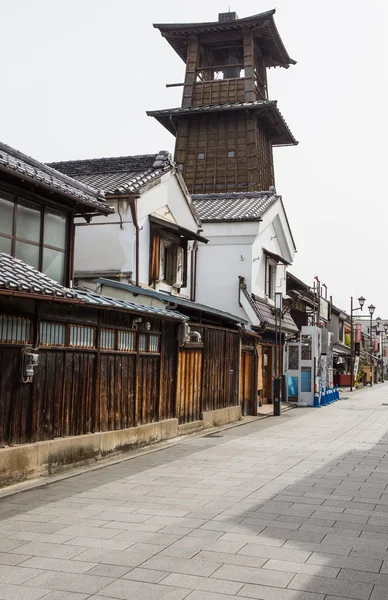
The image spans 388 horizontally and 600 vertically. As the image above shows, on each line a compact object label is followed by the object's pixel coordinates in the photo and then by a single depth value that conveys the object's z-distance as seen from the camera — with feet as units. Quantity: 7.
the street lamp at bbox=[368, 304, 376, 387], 181.37
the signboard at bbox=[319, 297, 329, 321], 126.78
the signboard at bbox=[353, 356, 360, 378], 182.41
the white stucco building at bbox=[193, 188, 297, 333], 92.02
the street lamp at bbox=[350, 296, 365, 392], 159.74
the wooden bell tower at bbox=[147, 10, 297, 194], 130.82
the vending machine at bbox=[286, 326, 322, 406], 102.94
